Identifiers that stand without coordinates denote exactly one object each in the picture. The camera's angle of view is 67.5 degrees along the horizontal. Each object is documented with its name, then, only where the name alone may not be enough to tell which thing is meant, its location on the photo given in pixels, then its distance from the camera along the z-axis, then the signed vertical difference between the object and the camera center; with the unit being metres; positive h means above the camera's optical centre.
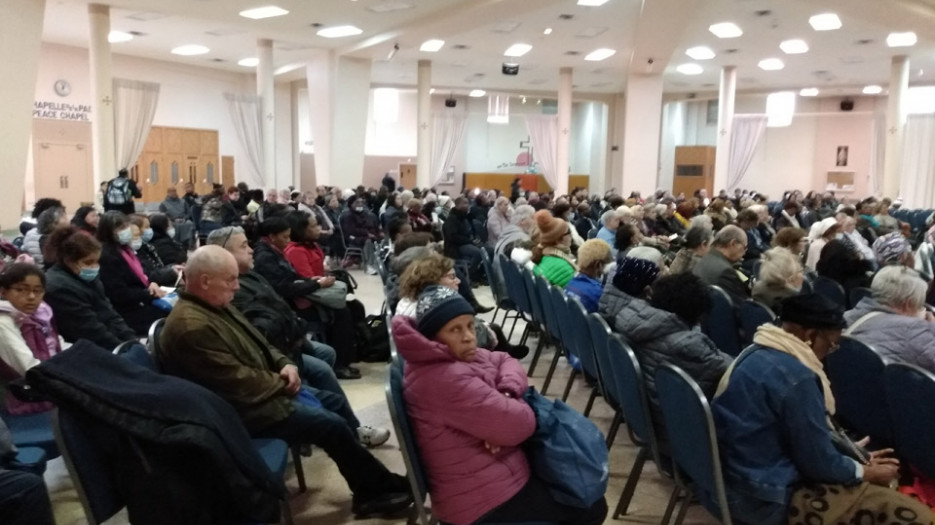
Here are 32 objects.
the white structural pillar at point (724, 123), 16.70 +1.70
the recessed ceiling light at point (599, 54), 14.85 +2.95
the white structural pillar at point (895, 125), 14.61 +1.52
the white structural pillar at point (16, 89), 8.30 +1.06
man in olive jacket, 2.55 -0.73
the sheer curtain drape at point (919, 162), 15.52 +0.79
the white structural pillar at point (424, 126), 16.53 +1.41
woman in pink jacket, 2.11 -0.73
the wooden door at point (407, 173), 21.98 +0.39
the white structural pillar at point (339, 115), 14.81 +1.47
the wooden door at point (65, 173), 14.07 +0.09
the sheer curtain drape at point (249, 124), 14.42 +1.21
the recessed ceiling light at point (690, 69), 16.80 +3.01
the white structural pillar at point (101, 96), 11.06 +1.33
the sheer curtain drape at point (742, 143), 18.61 +1.34
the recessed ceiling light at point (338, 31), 12.78 +2.82
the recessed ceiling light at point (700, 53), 14.50 +2.96
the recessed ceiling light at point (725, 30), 12.13 +2.90
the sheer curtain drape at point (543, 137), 19.55 +1.45
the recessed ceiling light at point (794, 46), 13.41 +2.90
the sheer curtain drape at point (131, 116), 11.89 +1.10
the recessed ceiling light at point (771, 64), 15.73 +2.98
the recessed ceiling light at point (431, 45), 13.97 +2.87
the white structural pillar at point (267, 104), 14.09 +1.61
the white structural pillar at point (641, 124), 16.05 +1.52
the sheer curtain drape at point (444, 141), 20.20 +1.31
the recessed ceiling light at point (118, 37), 13.37 +2.75
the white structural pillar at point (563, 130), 17.22 +1.49
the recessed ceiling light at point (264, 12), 11.02 +2.72
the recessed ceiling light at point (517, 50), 14.63 +2.94
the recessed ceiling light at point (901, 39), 12.23 +2.83
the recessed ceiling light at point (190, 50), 14.78 +2.80
